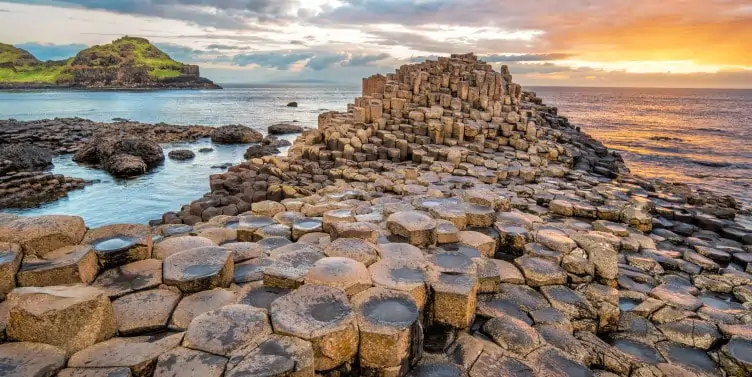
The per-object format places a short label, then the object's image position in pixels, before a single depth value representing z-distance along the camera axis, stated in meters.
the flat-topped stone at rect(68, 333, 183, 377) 3.11
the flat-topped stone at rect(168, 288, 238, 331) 3.84
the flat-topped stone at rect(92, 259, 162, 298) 4.20
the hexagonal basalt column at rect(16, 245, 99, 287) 3.93
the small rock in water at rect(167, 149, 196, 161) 24.25
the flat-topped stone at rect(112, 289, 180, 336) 3.73
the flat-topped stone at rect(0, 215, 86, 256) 4.27
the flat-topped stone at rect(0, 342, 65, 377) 2.91
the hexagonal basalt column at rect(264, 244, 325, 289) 4.43
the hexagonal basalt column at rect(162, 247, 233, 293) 4.29
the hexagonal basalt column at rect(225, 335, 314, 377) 2.99
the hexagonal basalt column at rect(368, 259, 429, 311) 4.27
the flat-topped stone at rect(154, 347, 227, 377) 3.03
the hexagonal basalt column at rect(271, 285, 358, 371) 3.40
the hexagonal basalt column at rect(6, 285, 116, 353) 3.18
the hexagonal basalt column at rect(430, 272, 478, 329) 4.33
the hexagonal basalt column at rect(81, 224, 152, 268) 4.60
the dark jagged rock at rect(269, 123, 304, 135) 37.44
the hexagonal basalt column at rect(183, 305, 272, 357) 3.28
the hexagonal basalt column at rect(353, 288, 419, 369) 3.52
